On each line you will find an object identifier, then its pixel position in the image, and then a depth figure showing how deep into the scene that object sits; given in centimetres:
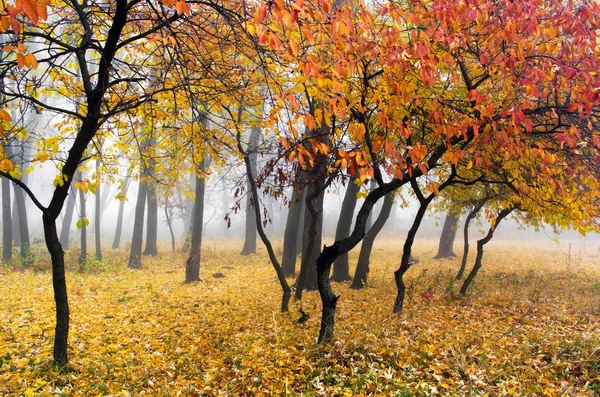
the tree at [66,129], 376
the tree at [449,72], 340
